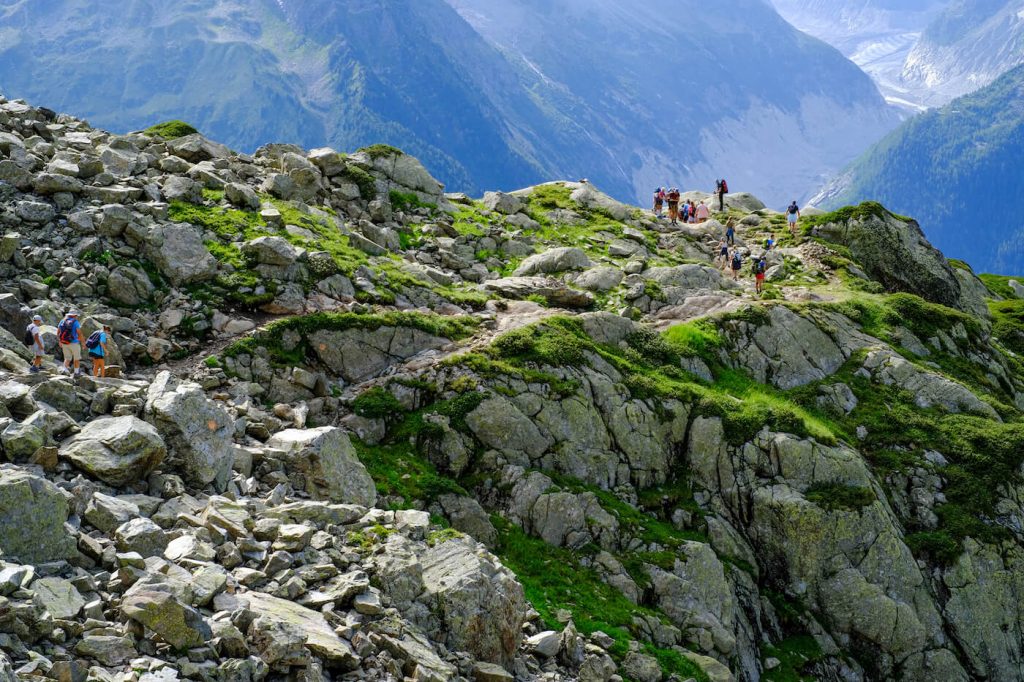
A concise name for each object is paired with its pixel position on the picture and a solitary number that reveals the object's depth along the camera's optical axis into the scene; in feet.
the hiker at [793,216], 233.76
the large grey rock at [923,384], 153.79
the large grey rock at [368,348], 120.57
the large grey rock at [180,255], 124.67
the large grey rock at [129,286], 117.50
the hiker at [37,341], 88.57
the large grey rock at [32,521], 55.21
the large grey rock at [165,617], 51.06
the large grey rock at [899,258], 220.43
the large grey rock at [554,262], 177.78
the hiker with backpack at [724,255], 213.05
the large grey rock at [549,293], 159.02
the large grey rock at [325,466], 86.69
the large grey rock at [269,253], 132.46
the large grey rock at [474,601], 70.49
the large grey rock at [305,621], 56.54
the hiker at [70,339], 92.84
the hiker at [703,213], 249.96
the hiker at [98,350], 92.58
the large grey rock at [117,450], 68.18
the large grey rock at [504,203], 217.97
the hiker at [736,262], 200.13
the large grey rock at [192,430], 76.48
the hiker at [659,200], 241.24
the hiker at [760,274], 186.50
